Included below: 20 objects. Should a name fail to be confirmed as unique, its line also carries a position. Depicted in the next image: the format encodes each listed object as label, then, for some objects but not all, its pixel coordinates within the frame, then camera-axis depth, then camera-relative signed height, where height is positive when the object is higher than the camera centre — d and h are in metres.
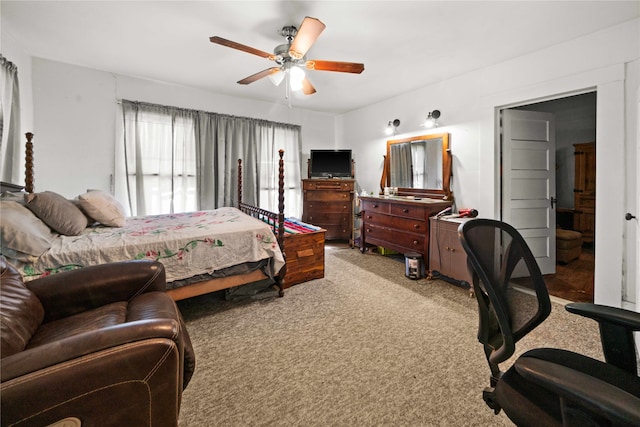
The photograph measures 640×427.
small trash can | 3.26 -0.77
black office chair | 0.71 -0.46
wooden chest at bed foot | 2.99 -0.62
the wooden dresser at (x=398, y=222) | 3.37 -0.28
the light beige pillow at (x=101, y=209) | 2.42 -0.06
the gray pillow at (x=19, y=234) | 1.64 -0.19
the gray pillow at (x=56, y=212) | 2.00 -0.07
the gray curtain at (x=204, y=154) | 3.78 +0.74
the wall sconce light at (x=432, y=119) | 3.75 +1.12
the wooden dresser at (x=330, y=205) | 4.94 -0.07
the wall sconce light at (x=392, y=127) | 4.35 +1.19
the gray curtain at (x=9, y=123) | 2.50 +0.76
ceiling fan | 1.98 +1.21
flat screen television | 5.11 +0.69
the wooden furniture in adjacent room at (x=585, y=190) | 4.52 +0.16
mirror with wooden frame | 3.73 +0.51
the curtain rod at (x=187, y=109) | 3.67 +1.36
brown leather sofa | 0.79 -0.54
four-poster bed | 1.88 -0.37
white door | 3.22 +0.25
